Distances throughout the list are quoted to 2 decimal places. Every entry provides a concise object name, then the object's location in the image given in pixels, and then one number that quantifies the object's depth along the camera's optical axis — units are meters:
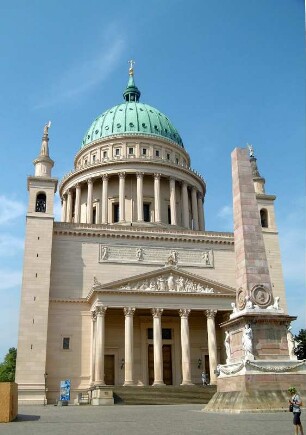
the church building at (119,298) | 41.91
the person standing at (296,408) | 11.18
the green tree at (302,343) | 61.18
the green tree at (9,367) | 91.92
